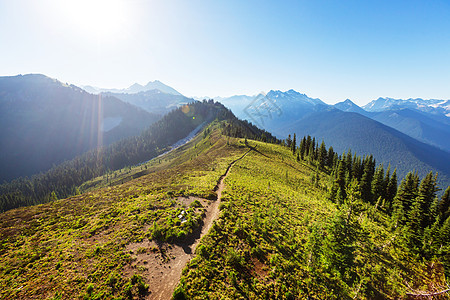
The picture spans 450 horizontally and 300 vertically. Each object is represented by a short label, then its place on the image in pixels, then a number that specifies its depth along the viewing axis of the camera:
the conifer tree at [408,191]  53.93
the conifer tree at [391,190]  65.47
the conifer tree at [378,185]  66.31
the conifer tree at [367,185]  67.81
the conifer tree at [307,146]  110.47
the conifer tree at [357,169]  78.91
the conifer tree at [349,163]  83.16
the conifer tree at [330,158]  101.03
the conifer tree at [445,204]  52.39
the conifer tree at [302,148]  106.25
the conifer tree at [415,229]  32.41
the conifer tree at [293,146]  111.27
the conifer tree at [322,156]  98.56
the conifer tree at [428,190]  48.68
